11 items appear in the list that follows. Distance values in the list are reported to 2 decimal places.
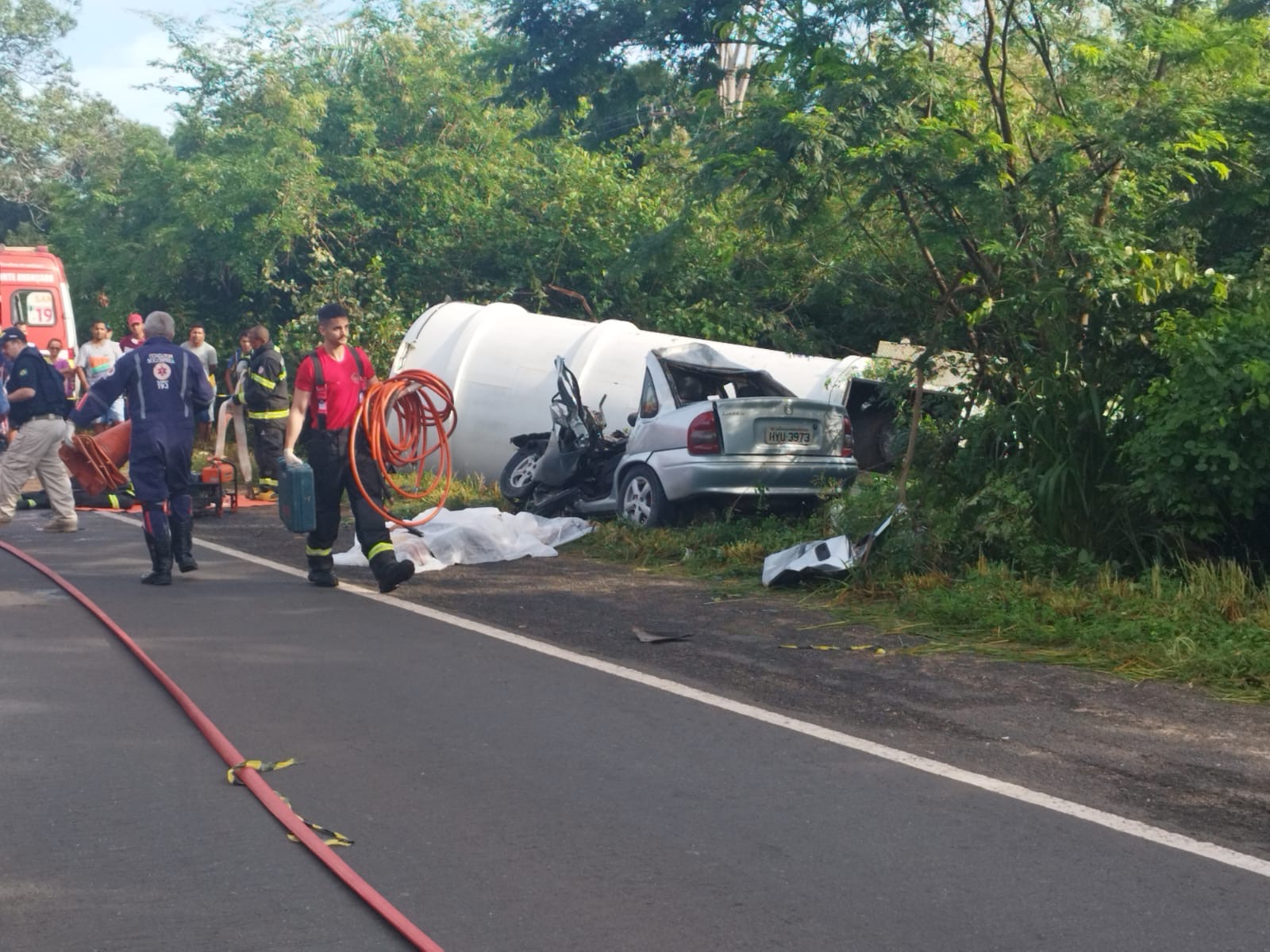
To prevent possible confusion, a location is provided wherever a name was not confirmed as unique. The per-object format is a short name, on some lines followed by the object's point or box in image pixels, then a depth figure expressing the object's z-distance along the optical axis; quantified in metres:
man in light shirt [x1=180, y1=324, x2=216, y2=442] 19.42
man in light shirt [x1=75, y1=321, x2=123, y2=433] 19.20
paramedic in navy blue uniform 10.36
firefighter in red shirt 9.98
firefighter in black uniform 16.89
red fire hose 4.00
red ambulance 23.48
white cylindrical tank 15.60
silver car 12.05
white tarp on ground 11.43
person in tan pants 13.71
